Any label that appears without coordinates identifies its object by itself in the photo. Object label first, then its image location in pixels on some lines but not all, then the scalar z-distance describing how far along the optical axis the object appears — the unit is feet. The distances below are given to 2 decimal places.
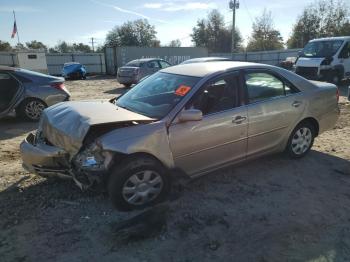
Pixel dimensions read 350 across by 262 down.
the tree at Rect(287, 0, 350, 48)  140.97
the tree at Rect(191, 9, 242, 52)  239.09
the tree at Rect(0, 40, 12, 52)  178.40
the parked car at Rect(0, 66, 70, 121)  27.30
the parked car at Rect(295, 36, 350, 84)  47.37
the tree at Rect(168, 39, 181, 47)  258.88
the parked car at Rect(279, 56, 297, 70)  57.26
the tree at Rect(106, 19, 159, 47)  264.11
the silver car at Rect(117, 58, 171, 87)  57.06
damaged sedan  12.23
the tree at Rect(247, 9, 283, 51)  178.40
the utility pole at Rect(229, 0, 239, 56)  128.26
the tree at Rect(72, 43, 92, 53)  281.95
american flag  117.12
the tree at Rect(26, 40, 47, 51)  240.16
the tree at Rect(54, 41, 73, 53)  286.05
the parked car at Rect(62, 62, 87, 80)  88.33
